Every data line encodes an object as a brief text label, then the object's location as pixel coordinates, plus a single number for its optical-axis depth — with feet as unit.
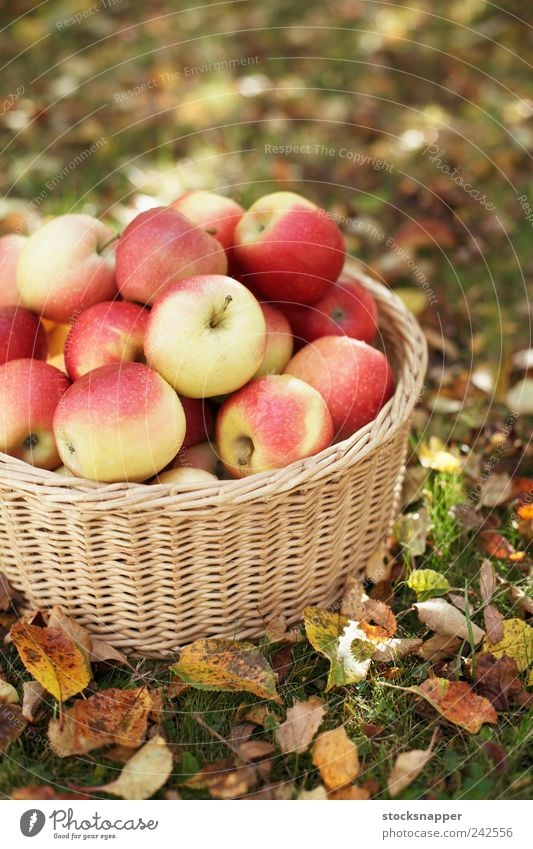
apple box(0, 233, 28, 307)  4.55
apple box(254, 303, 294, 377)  4.45
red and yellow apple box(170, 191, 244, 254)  4.54
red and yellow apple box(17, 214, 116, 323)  4.46
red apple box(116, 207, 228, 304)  4.37
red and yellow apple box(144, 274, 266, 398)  4.23
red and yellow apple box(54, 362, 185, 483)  4.15
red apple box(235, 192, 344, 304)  4.47
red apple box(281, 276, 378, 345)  4.56
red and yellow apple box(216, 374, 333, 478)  4.24
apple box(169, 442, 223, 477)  4.37
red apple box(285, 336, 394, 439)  4.39
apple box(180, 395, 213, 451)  4.37
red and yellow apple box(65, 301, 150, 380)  4.32
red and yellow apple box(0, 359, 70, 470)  4.28
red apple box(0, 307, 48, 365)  4.44
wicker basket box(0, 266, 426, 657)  4.12
